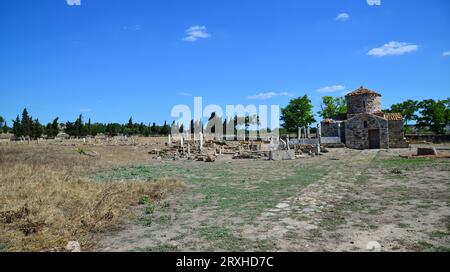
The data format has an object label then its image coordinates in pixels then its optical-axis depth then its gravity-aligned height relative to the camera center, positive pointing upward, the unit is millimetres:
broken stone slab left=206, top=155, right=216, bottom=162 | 24516 -1709
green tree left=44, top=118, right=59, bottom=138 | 69250 +2197
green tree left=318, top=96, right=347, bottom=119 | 70338 +6638
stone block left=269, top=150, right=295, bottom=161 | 24953 -1515
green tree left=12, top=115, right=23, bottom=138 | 60841 +2022
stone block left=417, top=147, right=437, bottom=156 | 22302 -1251
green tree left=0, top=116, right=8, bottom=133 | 91625 +3493
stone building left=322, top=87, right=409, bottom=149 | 37594 +571
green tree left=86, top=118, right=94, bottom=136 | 71025 +2175
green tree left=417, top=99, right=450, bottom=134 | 53331 +3371
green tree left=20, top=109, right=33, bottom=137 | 60469 +3002
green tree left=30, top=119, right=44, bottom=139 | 61125 +1764
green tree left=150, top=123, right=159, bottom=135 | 92500 +2274
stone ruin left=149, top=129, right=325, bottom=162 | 25419 -1390
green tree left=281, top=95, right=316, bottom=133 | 64750 +4574
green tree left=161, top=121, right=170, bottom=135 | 90625 +2459
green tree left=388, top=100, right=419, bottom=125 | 58722 +4772
